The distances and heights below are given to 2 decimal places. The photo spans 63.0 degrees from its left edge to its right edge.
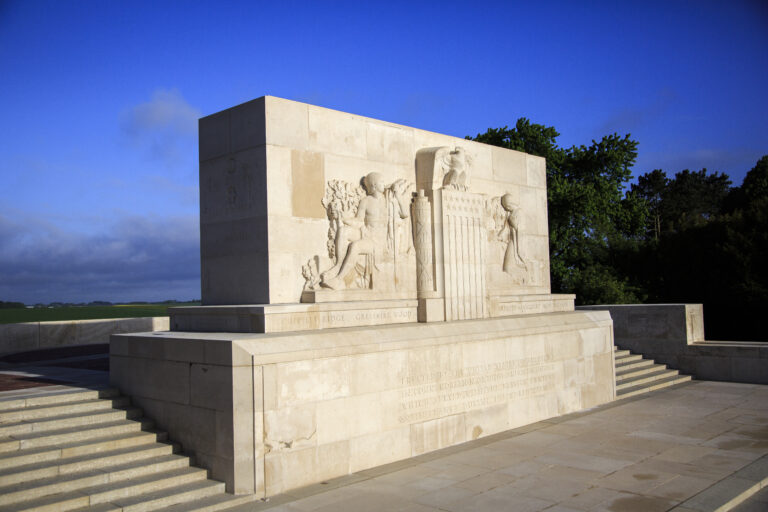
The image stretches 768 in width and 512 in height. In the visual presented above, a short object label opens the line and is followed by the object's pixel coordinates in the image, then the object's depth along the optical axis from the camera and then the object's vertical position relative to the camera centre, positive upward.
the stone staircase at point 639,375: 15.22 -2.59
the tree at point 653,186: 53.04 +7.93
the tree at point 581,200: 27.45 +3.56
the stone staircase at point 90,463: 6.83 -2.05
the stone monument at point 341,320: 7.84 -0.59
